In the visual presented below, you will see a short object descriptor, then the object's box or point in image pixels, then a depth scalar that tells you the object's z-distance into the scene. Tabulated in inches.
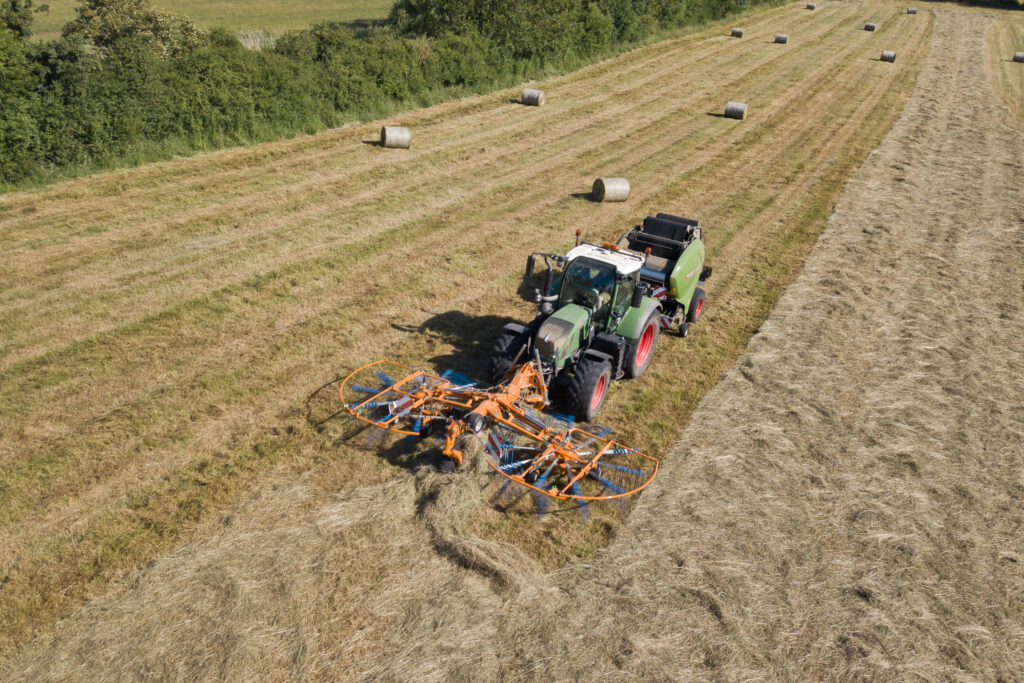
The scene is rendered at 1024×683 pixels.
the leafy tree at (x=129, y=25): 924.6
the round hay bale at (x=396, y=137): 812.0
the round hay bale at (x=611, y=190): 699.4
